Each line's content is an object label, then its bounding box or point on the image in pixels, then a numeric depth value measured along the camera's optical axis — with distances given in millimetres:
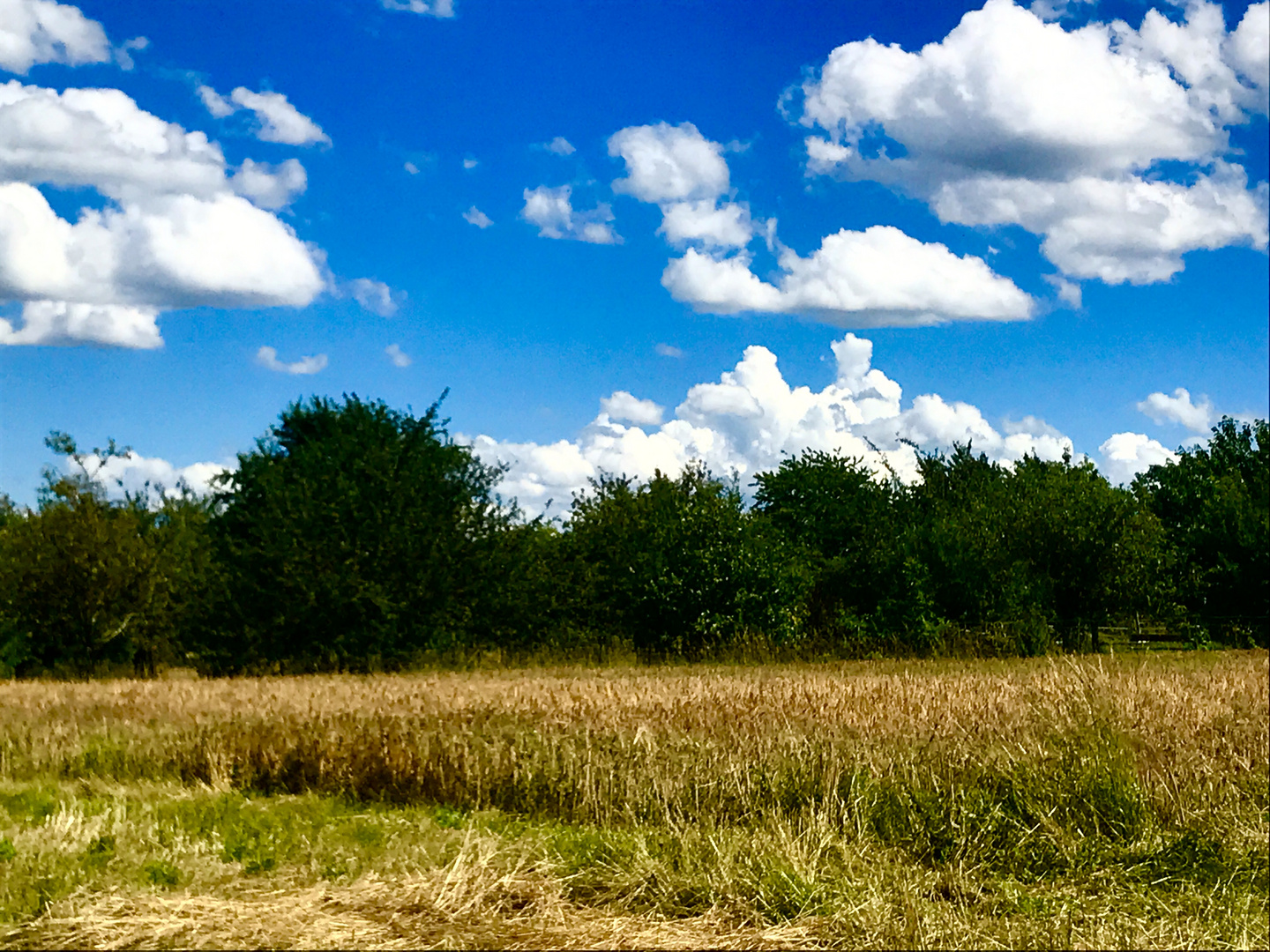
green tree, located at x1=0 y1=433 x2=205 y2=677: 33500
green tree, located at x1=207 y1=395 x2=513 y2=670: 30141
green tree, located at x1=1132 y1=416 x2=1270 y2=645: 40469
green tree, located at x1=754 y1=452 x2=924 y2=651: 37094
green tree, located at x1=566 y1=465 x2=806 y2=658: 34438
